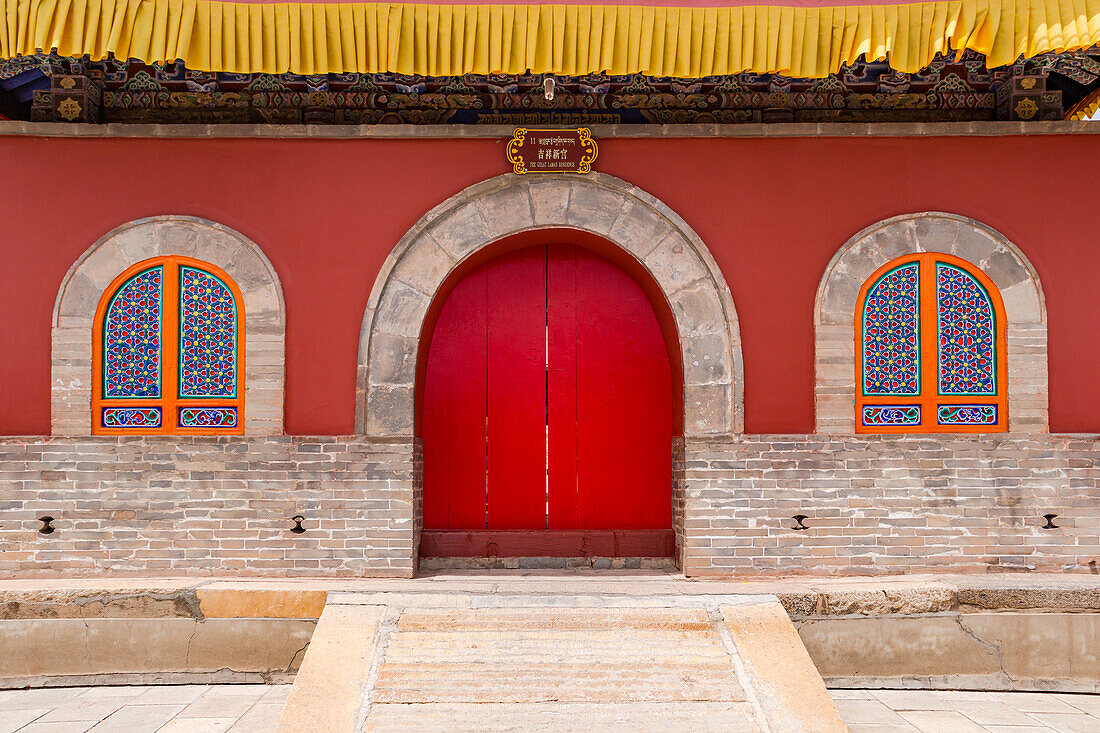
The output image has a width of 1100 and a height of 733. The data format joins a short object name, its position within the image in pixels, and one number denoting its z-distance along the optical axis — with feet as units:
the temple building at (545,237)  16.94
